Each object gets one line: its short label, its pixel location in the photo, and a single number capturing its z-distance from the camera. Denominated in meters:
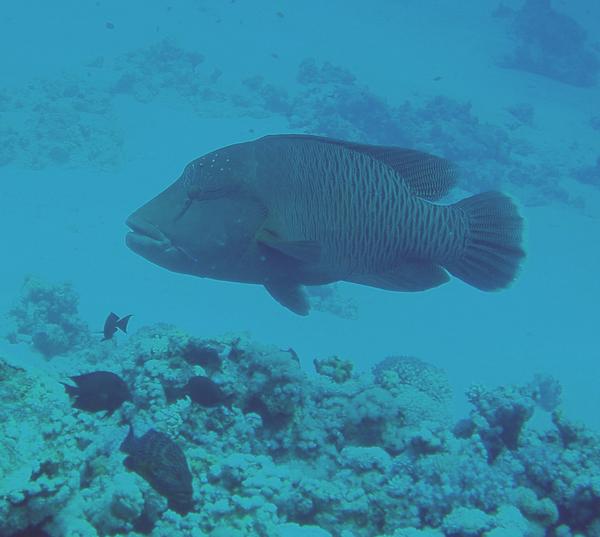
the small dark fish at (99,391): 2.82
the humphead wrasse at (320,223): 3.20
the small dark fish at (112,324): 5.98
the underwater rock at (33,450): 1.78
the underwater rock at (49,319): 9.53
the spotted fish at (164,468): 2.47
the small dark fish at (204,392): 3.19
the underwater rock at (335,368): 4.59
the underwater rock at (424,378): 5.66
